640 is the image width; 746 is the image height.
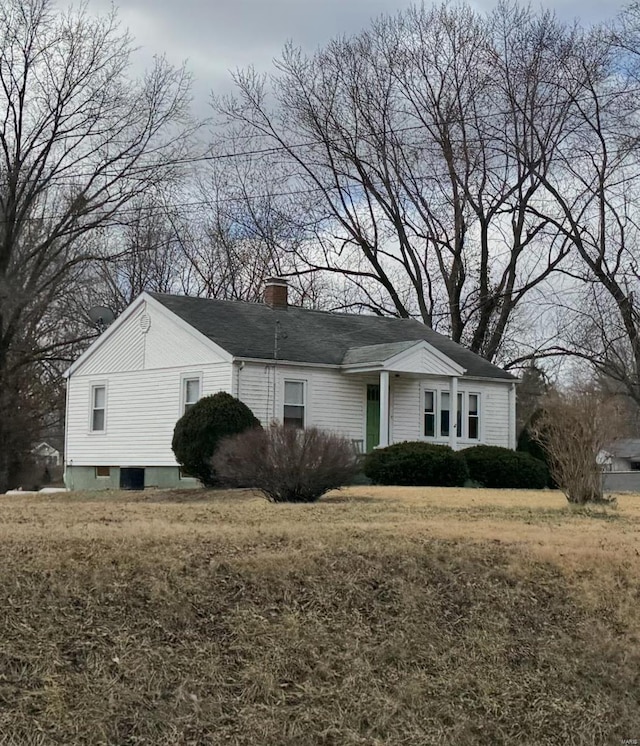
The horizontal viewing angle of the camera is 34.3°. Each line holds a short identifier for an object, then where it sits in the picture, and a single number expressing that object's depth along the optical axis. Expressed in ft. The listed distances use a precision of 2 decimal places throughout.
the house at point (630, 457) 201.98
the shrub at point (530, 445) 86.42
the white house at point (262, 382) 83.41
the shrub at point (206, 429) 73.87
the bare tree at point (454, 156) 118.32
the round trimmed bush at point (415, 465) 78.02
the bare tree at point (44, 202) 112.88
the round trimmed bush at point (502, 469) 83.35
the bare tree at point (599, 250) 112.16
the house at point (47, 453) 151.94
